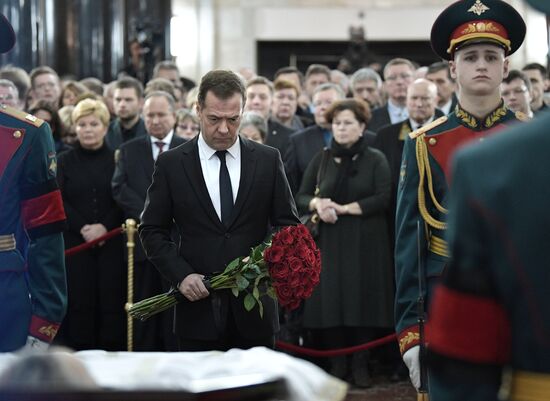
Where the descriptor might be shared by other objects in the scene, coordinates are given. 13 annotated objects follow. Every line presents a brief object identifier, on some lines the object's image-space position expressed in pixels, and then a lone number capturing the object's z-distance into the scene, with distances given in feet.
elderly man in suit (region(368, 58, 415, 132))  50.08
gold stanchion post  37.50
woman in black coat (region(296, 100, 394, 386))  40.34
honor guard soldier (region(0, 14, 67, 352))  23.27
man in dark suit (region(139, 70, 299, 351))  25.04
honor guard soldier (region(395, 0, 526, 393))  22.79
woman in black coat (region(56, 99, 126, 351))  41.40
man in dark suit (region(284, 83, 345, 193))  44.20
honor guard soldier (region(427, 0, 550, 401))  11.28
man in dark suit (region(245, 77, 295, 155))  47.50
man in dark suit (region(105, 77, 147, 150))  45.86
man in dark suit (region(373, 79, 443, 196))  42.59
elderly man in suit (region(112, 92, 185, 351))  39.61
